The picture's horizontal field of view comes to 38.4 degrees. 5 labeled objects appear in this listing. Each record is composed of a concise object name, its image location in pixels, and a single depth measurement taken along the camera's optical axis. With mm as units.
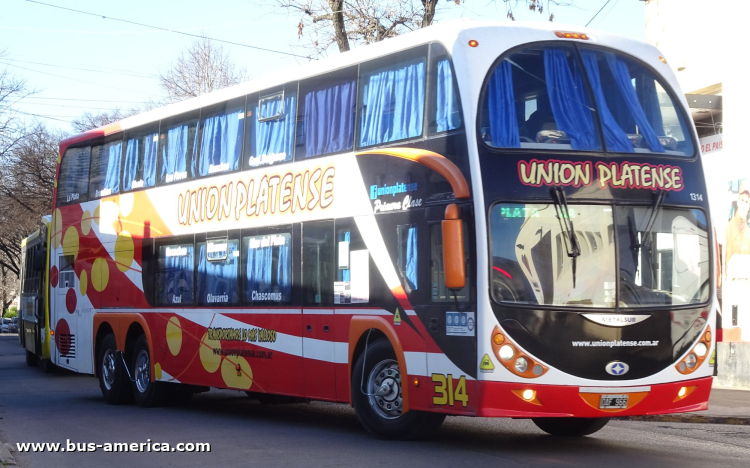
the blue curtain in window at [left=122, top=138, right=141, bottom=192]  17453
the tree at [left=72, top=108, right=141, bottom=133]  56625
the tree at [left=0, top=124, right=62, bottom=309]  54812
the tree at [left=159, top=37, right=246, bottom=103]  45406
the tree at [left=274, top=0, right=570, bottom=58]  24609
